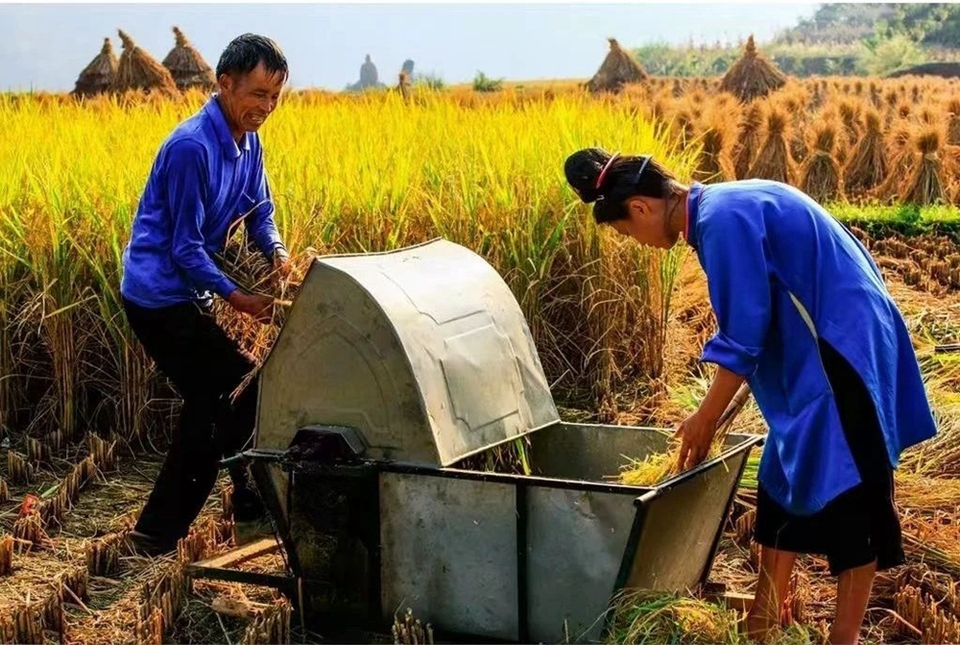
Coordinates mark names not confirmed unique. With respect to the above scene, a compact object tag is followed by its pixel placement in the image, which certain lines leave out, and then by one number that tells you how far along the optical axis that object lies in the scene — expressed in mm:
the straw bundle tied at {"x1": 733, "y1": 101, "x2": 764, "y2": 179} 12922
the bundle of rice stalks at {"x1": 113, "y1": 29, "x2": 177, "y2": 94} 17953
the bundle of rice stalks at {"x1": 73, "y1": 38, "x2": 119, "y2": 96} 19109
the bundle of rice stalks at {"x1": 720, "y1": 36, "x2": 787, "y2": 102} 20578
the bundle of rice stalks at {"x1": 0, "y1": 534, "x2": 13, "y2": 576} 4195
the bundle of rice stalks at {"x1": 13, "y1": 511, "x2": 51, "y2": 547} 4477
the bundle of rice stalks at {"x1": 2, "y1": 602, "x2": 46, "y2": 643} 3486
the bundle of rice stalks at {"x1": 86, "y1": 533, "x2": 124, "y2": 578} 4172
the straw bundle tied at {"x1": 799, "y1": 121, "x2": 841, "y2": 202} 12655
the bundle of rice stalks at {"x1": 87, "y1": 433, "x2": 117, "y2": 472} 5230
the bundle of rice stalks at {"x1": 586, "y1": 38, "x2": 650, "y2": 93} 22766
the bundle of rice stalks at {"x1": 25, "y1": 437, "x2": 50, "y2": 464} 5336
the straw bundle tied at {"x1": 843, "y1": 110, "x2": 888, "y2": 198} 13359
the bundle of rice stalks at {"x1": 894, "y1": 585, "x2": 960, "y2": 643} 3305
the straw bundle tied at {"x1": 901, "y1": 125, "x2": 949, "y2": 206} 12250
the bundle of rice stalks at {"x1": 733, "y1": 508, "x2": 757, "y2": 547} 4266
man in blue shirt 3824
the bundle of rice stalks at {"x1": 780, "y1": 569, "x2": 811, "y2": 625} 3363
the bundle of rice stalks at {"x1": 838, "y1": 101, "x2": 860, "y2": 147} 14867
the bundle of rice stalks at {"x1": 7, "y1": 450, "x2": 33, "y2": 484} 5160
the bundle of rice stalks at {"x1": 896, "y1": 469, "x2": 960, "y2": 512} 4270
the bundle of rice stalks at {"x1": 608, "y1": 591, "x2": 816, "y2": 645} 2963
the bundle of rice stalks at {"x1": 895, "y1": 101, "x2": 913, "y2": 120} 17173
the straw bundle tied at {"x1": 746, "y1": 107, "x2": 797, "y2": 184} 12453
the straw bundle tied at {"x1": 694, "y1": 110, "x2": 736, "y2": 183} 11164
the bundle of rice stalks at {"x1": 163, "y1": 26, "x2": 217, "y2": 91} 19703
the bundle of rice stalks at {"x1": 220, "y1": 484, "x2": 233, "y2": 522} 4590
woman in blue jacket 2922
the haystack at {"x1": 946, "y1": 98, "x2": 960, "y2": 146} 14172
